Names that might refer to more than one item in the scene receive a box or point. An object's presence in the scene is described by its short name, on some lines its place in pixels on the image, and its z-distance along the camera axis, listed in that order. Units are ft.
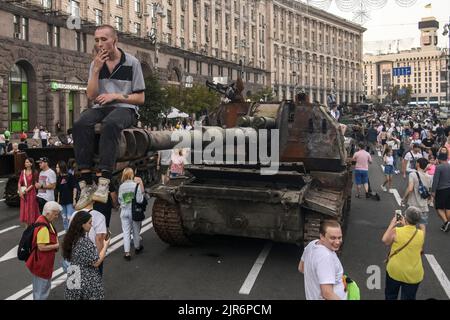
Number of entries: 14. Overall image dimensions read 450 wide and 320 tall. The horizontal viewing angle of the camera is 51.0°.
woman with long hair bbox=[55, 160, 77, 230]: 32.27
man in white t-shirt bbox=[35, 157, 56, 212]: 32.19
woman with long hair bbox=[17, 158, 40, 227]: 31.66
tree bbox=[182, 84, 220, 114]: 128.98
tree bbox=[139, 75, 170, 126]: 92.73
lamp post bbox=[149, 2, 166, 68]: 89.71
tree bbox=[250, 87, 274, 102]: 179.01
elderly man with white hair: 18.42
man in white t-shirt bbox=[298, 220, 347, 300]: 12.87
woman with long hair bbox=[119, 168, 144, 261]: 27.96
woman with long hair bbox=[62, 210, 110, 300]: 17.35
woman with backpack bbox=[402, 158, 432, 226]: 30.99
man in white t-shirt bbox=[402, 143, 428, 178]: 49.75
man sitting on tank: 8.40
